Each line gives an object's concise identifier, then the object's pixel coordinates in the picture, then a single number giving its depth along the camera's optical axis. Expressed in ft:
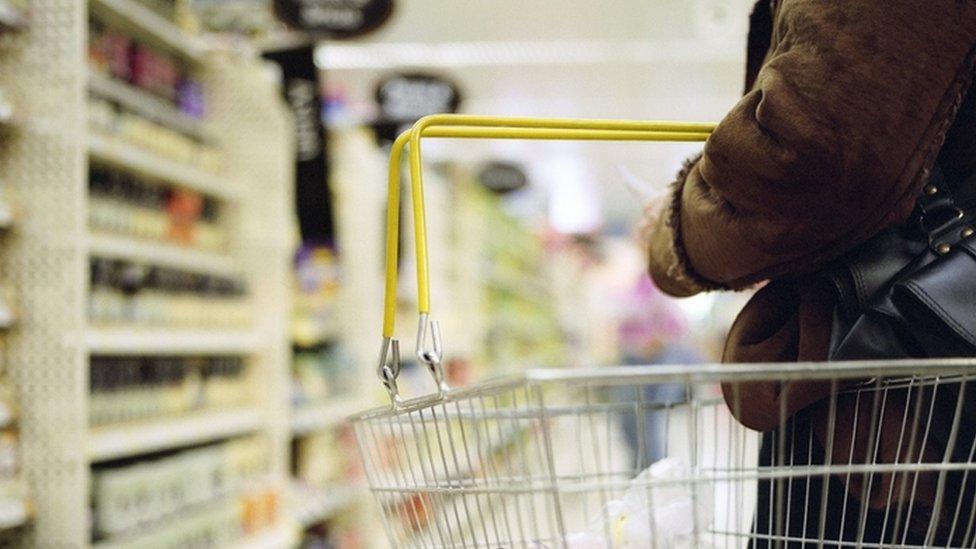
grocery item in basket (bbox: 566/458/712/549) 2.70
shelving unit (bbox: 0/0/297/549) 7.58
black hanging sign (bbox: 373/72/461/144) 16.92
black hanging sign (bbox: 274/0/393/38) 11.27
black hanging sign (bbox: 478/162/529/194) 25.00
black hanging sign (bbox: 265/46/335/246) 11.88
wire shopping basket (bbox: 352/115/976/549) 2.19
